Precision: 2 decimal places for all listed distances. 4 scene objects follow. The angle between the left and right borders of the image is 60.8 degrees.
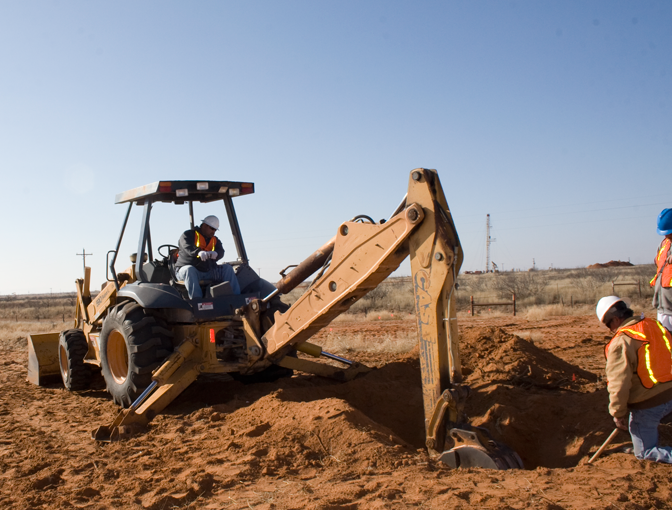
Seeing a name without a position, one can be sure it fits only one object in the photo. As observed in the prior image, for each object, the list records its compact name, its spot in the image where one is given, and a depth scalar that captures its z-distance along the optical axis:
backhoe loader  4.47
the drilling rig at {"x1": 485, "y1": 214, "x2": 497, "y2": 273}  72.93
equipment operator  6.93
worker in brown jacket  4.10
